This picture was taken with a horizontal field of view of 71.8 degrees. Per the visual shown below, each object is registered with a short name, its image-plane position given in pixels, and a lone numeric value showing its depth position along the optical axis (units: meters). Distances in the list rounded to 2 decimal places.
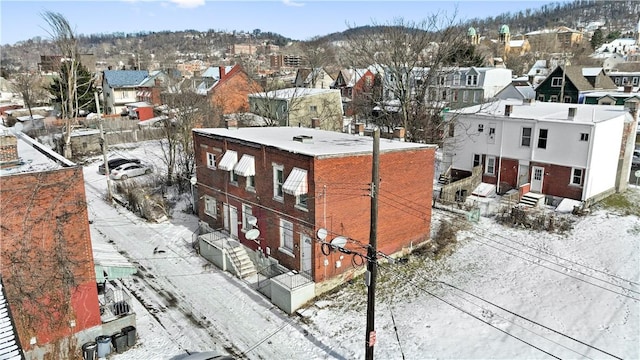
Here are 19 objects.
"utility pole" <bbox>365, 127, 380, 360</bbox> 13.01
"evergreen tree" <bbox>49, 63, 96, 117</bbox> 60.22
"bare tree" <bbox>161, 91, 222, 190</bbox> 36.84
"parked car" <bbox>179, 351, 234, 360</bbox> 14.98
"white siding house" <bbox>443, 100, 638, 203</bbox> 29.02
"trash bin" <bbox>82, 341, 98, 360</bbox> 15.95
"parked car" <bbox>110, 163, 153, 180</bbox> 39.41
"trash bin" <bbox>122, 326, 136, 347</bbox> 16.97
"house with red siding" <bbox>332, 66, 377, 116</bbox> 57.12
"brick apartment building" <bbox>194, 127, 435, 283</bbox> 19.77
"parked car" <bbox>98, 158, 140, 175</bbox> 41.34
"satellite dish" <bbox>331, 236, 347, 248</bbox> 17.91
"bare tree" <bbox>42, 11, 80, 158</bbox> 36.28
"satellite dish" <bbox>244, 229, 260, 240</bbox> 21.66
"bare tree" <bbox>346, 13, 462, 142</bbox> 36.16
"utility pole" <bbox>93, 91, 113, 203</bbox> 32.64
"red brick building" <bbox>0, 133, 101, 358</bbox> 14.78
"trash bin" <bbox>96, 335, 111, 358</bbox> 16.41
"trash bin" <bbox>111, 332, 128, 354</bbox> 16.73
